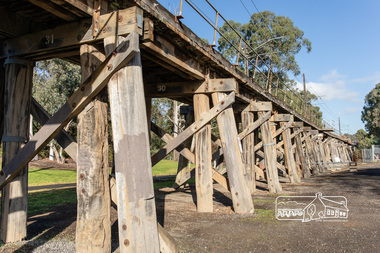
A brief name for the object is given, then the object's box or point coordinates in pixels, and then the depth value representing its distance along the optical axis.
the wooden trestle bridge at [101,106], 3.30
